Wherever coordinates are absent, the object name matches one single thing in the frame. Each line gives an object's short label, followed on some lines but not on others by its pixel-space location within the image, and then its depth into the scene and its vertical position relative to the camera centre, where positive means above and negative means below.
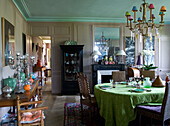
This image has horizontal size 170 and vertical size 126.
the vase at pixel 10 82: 3.00 -0.40
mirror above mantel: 6.38 +0.77
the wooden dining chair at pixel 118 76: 4.27 -0.41
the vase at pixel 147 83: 3.28 -0.46
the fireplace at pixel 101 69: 6.04 -0.34
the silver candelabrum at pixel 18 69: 3.23 -0.17
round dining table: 2.65 -0.69
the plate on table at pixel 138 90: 2.81 -0.52
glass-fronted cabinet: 5.93 -0.20
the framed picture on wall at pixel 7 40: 3.31 +0.46
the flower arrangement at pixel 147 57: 3.97 +0.12
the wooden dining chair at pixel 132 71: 5.65 -0.40
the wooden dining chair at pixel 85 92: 3.04 -0.60
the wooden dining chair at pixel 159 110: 2.35 -0.77
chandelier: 3.10 +0.90
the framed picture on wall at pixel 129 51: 6.55 +0.38
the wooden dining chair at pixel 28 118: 2.19 -0.81
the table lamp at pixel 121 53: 6.11 +0.28
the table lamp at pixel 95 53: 5.99 +0.28
